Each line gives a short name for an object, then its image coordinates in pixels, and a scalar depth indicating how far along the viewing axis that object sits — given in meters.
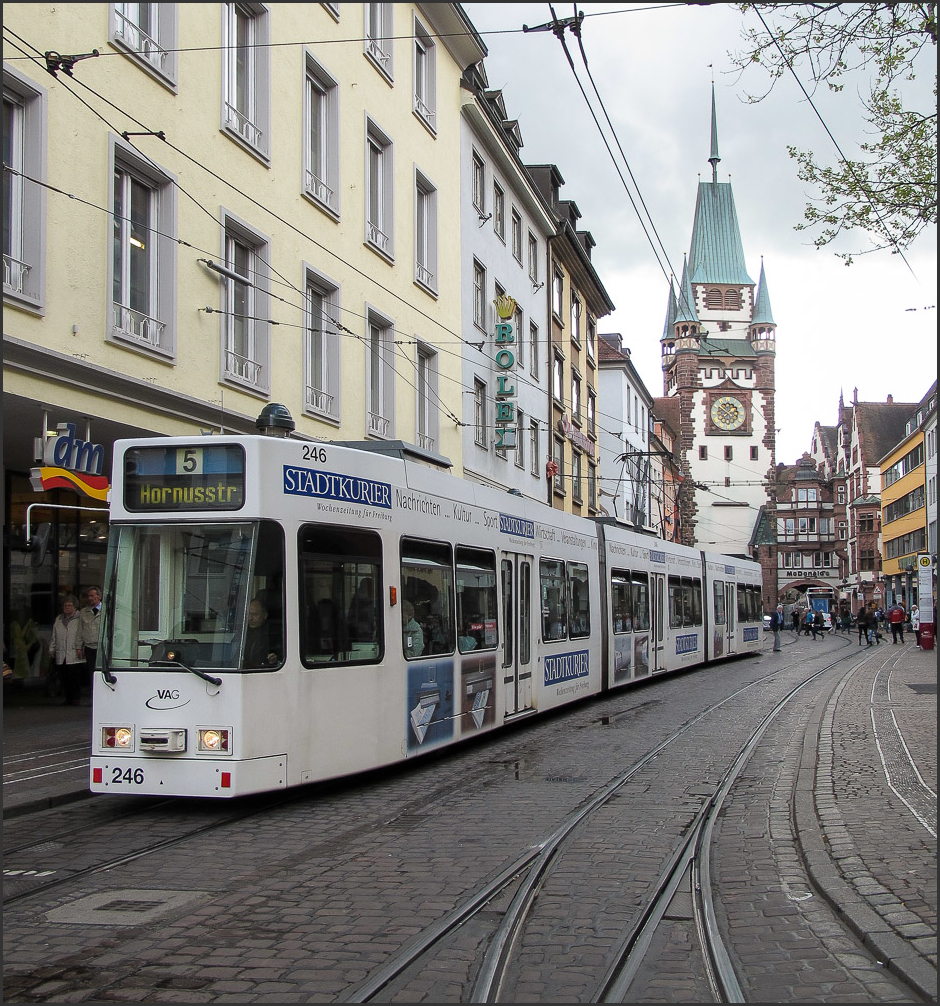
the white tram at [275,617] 8.66
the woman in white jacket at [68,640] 15.54
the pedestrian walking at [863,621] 44.66
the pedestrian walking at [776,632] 38.84
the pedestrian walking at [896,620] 44.69
